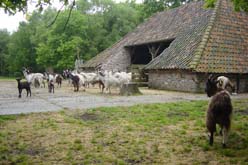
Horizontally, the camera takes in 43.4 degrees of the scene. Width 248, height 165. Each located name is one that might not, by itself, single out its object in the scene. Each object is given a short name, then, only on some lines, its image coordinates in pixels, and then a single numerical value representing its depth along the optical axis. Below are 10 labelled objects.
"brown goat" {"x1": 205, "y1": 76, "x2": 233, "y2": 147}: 6.57
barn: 19.19
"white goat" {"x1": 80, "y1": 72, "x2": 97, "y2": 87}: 23.55
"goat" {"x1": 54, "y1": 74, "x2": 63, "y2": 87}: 27.14
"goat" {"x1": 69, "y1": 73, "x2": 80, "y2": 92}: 20.78
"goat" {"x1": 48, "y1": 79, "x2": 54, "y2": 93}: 20.34
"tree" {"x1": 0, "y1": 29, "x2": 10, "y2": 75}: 74.81
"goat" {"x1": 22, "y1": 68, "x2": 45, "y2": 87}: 25.48
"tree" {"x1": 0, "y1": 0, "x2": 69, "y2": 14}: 6.53
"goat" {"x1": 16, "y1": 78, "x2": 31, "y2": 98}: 16.68
